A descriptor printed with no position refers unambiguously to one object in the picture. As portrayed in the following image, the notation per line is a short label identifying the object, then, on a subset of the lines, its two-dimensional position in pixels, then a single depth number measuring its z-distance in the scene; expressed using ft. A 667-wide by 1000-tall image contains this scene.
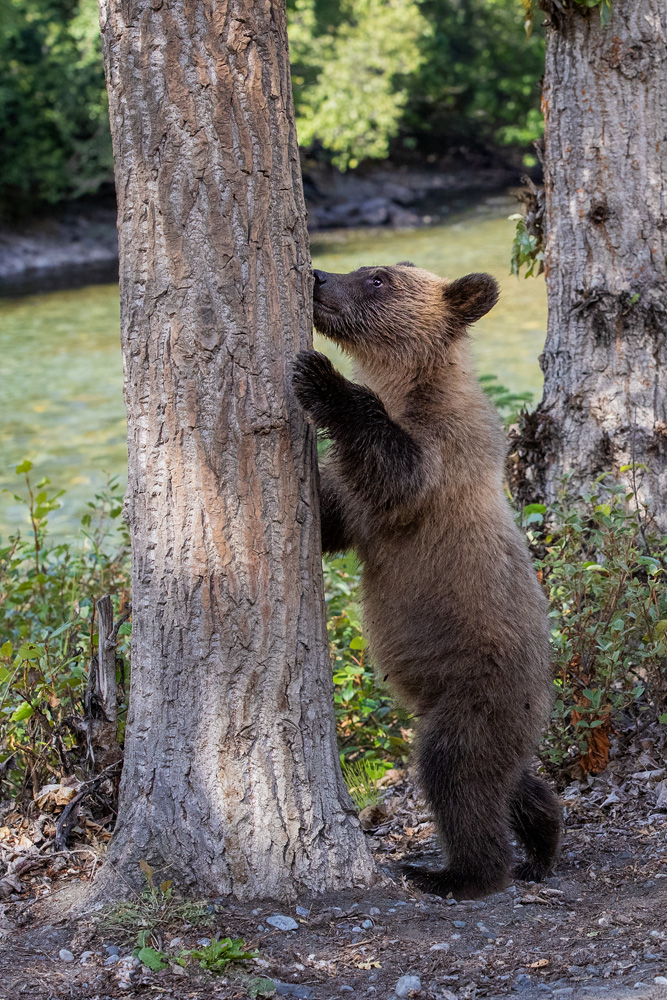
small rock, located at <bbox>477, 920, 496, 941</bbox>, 21.05
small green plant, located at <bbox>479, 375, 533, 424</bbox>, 44.34
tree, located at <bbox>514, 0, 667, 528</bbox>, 35.50
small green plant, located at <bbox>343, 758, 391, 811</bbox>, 31.14
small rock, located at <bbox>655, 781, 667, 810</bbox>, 27.63
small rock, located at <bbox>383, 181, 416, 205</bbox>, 250.78
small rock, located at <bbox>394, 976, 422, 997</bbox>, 18.58
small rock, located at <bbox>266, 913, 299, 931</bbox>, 19.95
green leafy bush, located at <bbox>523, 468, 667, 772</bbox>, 29.43
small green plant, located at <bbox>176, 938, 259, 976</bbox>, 18.44
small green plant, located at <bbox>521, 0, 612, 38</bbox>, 34.27
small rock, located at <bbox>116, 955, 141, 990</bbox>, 18.12
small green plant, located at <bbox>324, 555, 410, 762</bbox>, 34.30
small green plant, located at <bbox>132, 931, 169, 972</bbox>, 18.31
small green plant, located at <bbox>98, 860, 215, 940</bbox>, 19.39
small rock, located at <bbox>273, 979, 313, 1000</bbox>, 18.33
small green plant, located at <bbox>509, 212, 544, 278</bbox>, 39.42
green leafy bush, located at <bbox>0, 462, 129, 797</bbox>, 24.94
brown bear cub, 23.77
